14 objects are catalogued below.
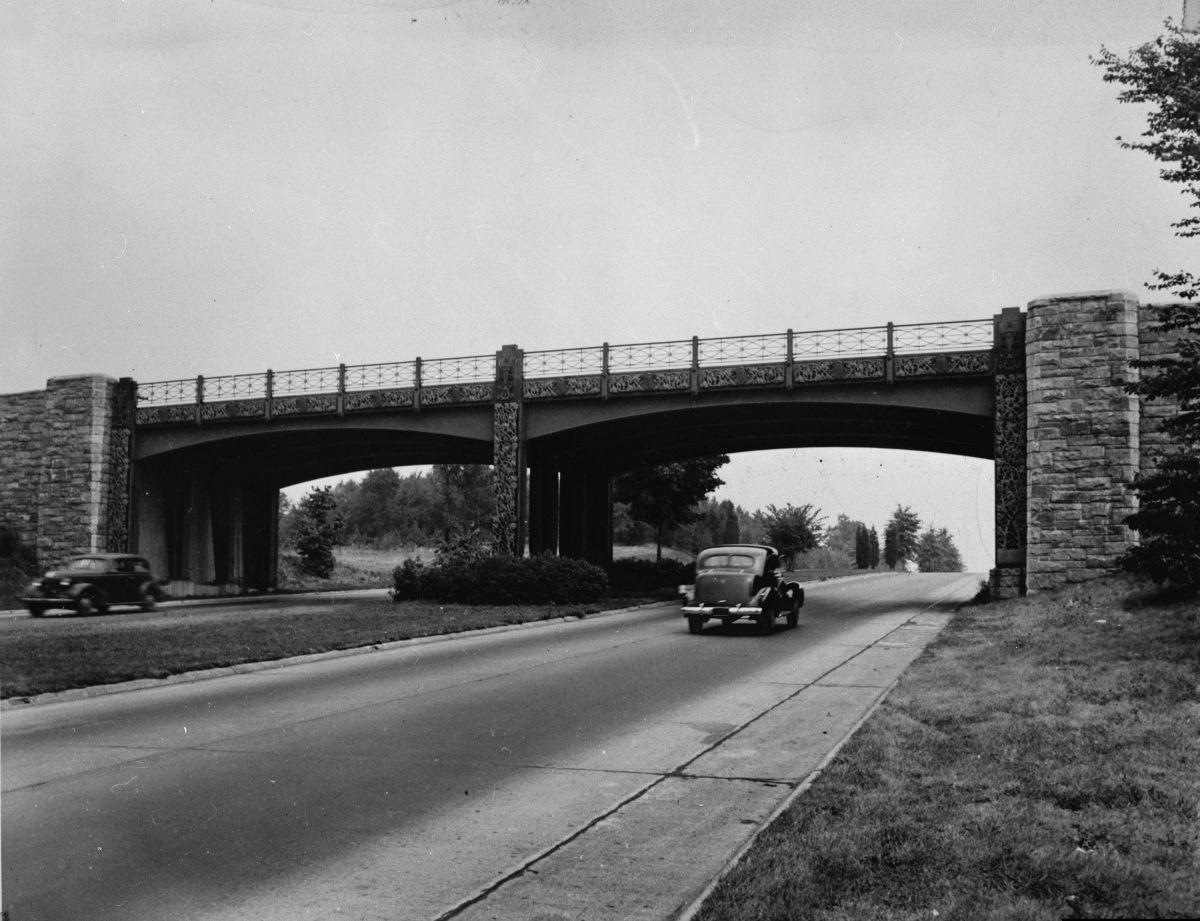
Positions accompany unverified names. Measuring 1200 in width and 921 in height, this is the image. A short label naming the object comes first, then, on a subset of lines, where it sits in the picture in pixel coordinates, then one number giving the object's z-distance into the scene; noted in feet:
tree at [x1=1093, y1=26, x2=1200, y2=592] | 44.50
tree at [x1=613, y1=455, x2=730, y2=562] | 150.51
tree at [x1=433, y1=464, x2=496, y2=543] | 333.83
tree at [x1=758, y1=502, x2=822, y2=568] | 221.87
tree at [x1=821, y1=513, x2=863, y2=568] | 469.45
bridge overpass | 87.45
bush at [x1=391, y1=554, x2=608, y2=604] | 95.25
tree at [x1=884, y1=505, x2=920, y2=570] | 337.11
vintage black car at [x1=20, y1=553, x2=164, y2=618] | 85.51
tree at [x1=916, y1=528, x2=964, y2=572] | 398.42
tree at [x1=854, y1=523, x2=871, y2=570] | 306.35
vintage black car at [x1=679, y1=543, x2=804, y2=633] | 68.59
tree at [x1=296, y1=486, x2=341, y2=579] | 185.16
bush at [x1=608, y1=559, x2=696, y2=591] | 134.82
